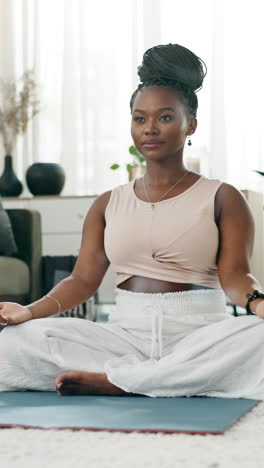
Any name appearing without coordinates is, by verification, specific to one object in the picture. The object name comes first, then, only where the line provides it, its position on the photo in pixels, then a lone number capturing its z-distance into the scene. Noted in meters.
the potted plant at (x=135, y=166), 4.60
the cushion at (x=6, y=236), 3.65
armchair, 3.66
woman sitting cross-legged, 1.92
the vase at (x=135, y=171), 4.60
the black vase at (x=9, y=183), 4.71
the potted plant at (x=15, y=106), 4.96
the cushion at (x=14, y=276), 3.56
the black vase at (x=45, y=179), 4.64
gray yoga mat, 1.55
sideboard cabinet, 4.43
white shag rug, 1.31
